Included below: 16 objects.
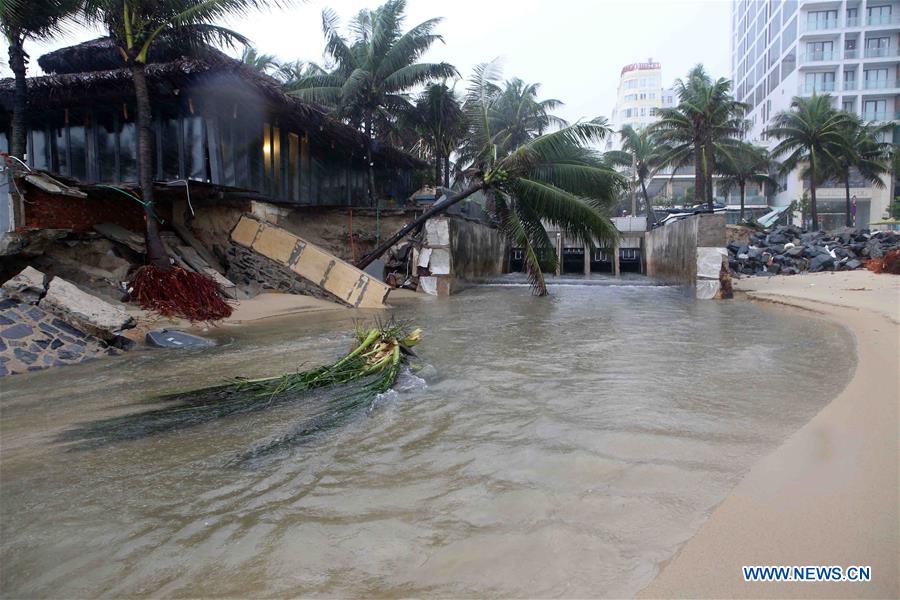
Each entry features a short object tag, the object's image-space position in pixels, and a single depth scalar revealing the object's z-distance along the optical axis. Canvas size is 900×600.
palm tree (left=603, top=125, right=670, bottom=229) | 39.49
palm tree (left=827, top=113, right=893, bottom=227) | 34.94
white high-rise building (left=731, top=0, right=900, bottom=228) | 47.31
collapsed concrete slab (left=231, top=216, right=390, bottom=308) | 12.91
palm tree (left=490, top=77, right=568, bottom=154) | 32.44
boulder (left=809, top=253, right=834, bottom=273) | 19.47
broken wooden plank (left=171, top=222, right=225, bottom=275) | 13.04
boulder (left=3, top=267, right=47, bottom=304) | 7.39
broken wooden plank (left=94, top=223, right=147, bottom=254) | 10.66
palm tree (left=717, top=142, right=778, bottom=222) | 35.34
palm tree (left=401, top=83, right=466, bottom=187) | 20.59
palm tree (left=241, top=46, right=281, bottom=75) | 26.50
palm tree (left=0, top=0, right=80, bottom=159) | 10.30
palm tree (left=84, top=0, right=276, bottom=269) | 9.69
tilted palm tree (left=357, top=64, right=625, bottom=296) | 13.86
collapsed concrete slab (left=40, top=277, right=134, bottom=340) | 7.45
